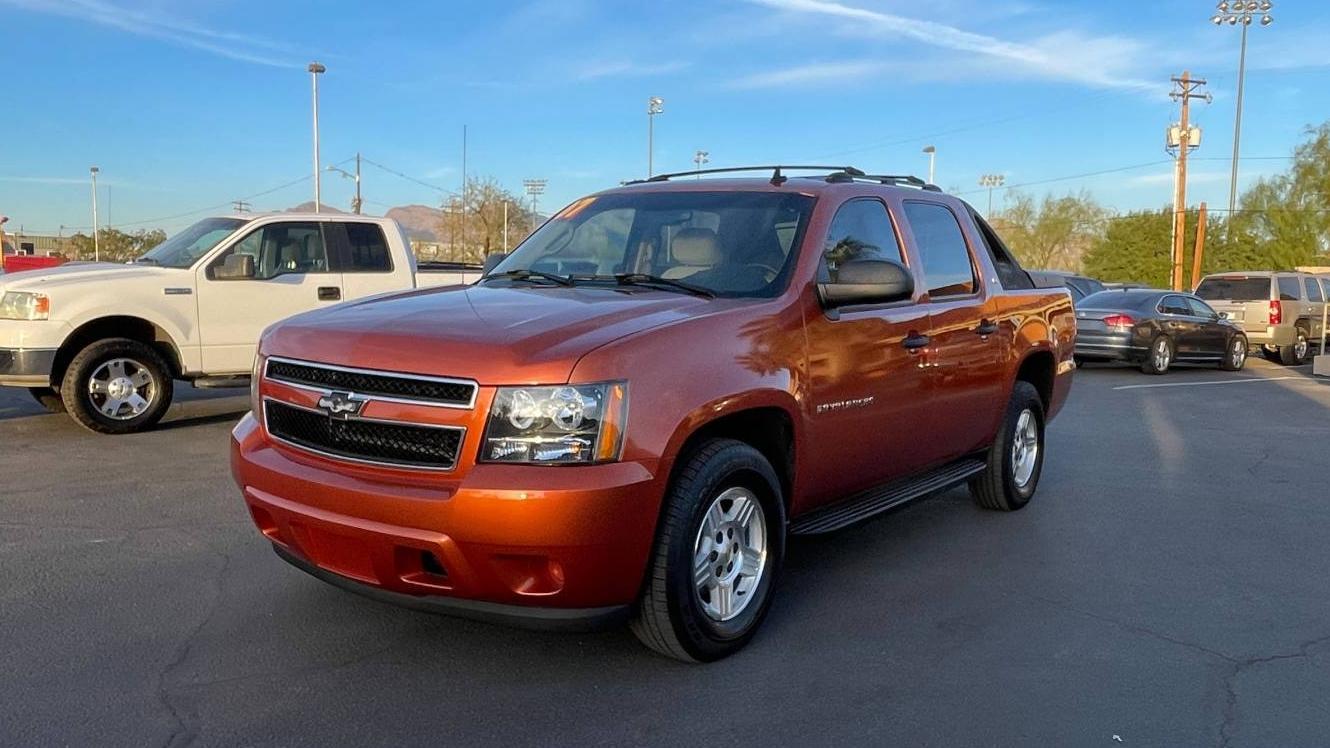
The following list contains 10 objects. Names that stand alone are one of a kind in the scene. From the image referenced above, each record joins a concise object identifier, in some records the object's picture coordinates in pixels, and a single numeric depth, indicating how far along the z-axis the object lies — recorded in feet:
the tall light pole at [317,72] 152.46
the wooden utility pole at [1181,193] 135.13
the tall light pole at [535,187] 309.01
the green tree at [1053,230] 277.03
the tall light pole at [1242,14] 140.81
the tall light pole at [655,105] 194.29
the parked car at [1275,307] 63.82
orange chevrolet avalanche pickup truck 11.04
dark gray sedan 54.44
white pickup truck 26.71
